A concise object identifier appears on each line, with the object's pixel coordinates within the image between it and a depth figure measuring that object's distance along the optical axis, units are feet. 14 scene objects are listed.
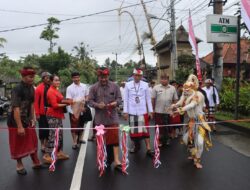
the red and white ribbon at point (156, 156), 21.05
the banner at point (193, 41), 36.09
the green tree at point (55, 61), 166.91
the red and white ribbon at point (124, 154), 19.67
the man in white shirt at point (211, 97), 34.17
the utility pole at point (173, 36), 63.16
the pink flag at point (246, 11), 29.01
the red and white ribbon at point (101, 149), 19.62
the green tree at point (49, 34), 182.91
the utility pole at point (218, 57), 44.51
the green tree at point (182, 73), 62.85
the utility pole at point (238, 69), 37.22
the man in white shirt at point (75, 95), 27.14
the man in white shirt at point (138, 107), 24.07
